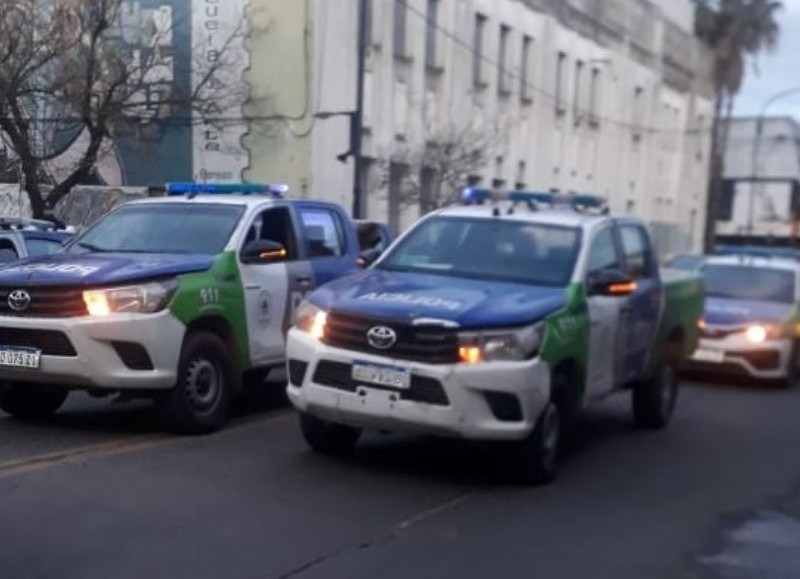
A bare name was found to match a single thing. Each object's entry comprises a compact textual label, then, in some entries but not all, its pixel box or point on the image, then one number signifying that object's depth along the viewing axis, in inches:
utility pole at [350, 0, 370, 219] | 1118.0
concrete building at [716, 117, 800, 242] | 2386.8
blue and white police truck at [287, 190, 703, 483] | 347.9
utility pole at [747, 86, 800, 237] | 2427.4
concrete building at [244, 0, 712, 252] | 1235.2
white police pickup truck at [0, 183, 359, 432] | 392.8
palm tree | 2372.0
